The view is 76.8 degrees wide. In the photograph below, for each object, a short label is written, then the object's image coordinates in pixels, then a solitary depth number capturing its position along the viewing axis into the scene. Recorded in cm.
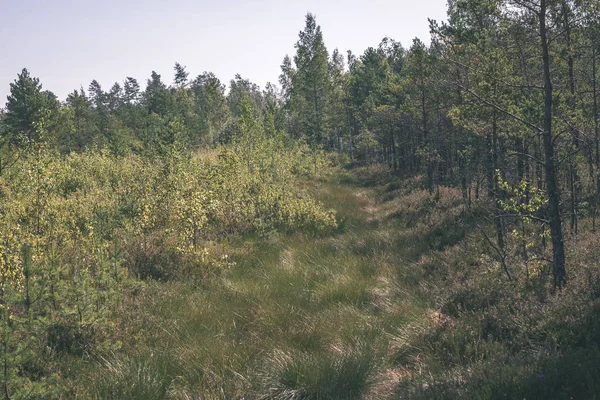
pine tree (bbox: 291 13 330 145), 4762
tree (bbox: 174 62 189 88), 9006
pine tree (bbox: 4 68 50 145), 3606
